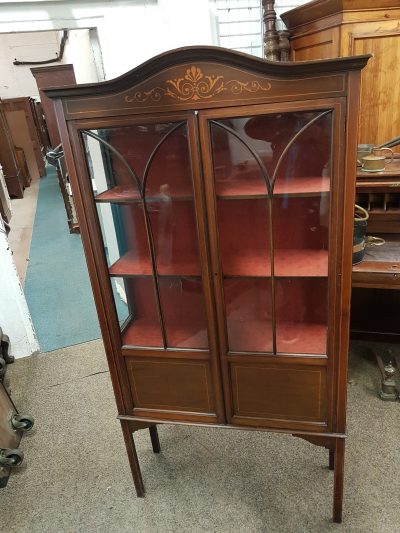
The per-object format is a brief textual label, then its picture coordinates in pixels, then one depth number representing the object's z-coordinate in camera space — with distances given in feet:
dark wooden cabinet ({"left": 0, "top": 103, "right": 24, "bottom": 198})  21.81
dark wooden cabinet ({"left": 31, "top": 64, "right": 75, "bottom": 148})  19.08
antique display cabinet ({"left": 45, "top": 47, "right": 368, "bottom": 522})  3.45
